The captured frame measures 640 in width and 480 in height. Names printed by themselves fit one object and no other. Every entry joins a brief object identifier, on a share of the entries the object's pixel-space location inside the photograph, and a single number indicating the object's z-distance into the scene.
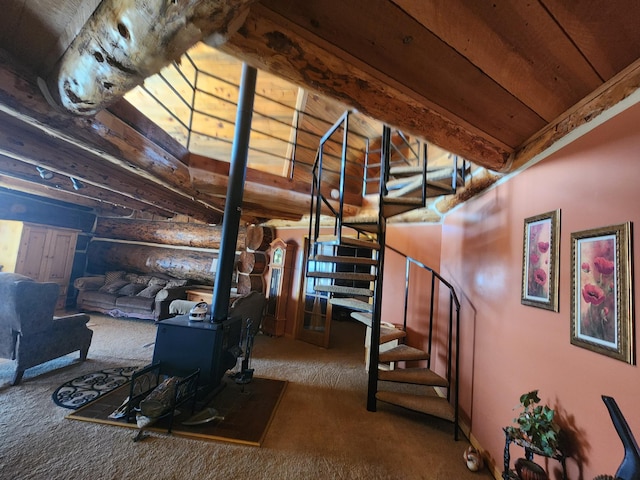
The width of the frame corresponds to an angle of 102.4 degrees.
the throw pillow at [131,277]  5.68
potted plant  1.25
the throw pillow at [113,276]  5.58
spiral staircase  2.44
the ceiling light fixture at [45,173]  3.07
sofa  5.02
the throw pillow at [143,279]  5.65
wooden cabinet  4.73
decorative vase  1.32
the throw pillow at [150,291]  5.12
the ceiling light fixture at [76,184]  3.50
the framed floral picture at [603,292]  1.06
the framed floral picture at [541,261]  1.46
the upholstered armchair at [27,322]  2.42
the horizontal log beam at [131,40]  0.76
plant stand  1.25
